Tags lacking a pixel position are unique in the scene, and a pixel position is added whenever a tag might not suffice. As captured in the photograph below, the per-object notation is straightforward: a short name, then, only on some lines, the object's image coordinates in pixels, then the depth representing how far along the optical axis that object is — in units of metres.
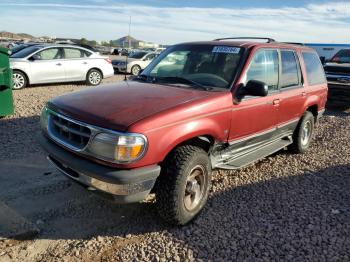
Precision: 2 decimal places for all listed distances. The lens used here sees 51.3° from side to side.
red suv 3.20
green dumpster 7.60
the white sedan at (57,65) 12.21
